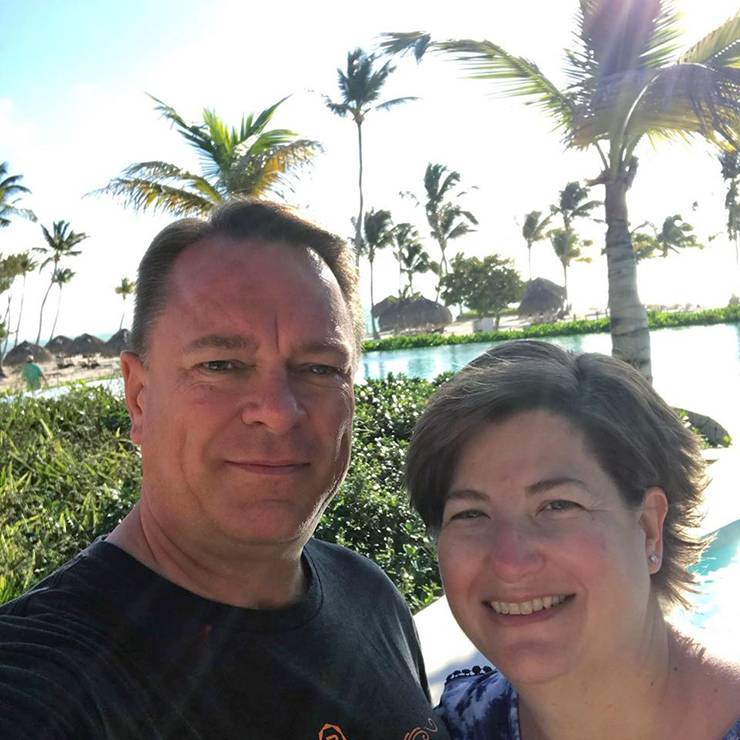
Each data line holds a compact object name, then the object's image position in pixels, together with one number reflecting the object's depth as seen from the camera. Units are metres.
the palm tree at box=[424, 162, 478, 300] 51.19
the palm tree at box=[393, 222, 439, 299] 57.31
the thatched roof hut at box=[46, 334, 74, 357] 57.31
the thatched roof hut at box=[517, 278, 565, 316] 49.22
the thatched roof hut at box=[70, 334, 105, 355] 56.25
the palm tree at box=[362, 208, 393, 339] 54.91
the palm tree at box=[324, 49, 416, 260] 33.06
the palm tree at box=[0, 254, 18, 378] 37.75
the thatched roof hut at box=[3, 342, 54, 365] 48.16
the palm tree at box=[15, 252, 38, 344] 39.88
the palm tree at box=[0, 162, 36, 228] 40.08
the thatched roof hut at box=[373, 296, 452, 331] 48.66
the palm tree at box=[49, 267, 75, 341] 62.22
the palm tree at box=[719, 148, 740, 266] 49.03
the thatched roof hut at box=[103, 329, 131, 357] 45.53
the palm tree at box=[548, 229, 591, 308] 56.00
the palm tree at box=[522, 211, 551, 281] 57.05
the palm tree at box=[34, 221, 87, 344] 55.25
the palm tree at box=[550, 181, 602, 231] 54.56
